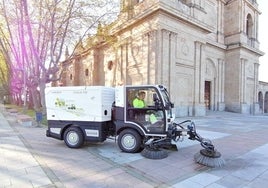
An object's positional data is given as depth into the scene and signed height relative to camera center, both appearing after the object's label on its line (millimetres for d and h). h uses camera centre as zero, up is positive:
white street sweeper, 7055 -710
